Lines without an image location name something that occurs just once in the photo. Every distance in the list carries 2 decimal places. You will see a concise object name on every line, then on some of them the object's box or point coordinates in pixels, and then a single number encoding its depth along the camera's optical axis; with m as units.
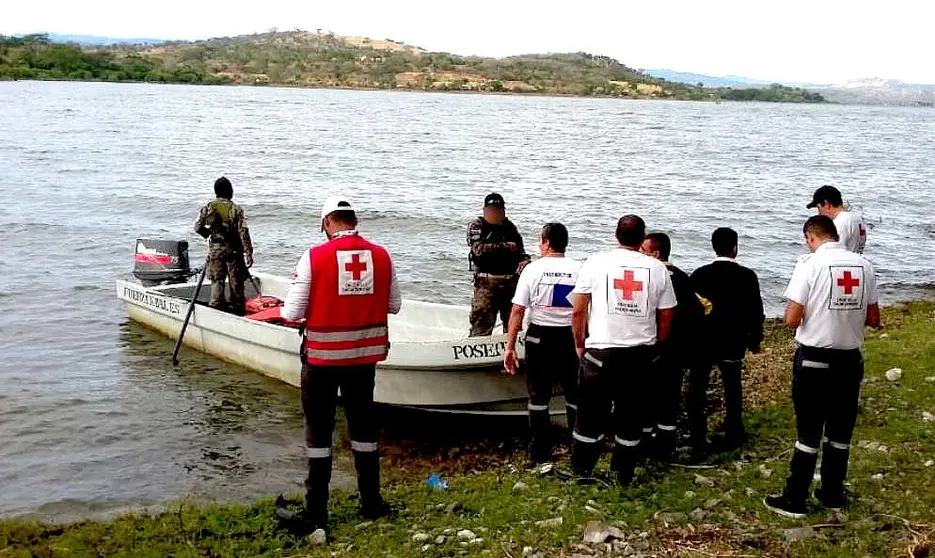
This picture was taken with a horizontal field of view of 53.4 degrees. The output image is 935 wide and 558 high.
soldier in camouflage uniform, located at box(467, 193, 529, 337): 8.82
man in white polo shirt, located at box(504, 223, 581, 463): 7.34
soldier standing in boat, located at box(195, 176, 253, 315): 12.23
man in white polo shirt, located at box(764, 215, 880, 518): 5.88
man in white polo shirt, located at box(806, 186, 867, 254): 7.89
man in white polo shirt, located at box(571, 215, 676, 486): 6.47
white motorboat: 9.66
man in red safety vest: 6.06
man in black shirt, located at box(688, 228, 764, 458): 7.33
